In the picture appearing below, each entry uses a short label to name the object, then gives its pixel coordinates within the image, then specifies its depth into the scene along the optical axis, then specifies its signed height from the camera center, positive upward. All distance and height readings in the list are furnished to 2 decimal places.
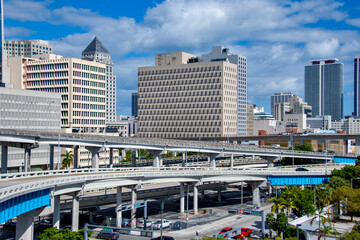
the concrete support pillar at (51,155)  109.65 -8.17
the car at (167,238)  65.88 -16.50
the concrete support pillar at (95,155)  109.74 -7.93
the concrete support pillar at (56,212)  68.50 -13.60
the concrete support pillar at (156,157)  121.81 -9.20
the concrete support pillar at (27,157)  98.21 -7.67
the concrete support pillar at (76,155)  117.32 -9.06
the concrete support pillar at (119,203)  81.69 -14.94
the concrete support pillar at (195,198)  97.10 -15.99
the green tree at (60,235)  58.75 -14.70
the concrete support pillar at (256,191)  107.74 -16.07
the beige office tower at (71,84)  169.12 +14.46
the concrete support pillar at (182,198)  98.30 -16.10
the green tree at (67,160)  135.00 -11.46
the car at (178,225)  79.89 -18.23
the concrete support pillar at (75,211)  72.64 -14.26
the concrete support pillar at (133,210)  82.94 -15.89
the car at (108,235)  68.75 -16.99
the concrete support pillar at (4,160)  97.12 -8.15
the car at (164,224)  79.88 -17.85
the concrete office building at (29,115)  129.75 +1.93
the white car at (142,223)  80.93 -18.01
